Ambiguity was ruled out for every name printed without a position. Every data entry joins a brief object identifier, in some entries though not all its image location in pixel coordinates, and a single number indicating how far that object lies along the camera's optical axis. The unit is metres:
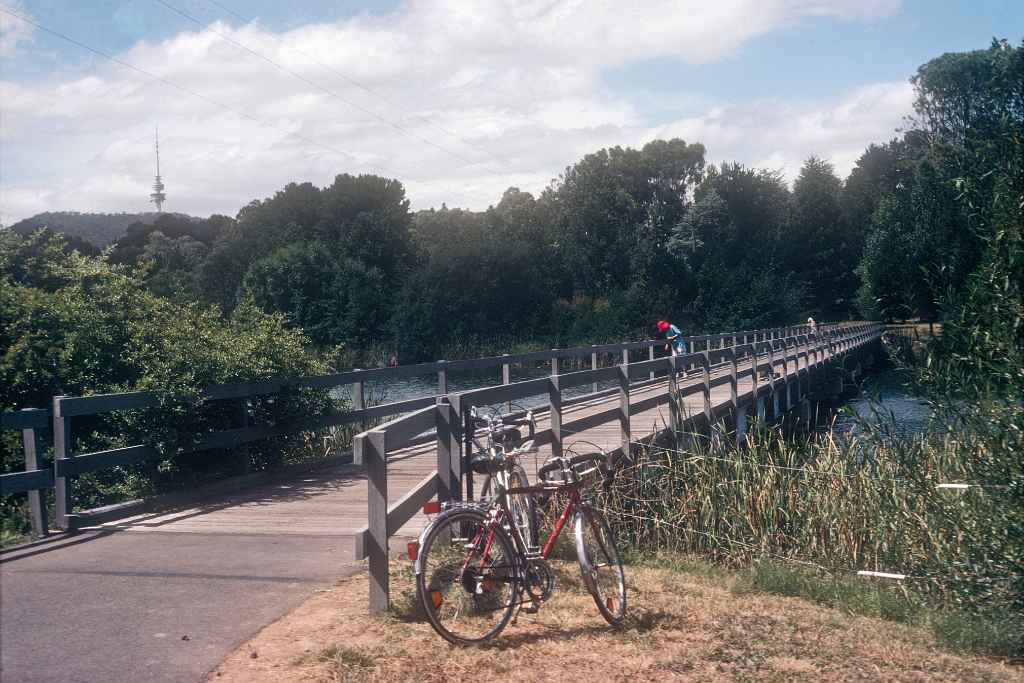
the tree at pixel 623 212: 70.50
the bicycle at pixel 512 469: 6.44
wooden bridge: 6.63
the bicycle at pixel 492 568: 5.63
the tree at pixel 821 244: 85.38
